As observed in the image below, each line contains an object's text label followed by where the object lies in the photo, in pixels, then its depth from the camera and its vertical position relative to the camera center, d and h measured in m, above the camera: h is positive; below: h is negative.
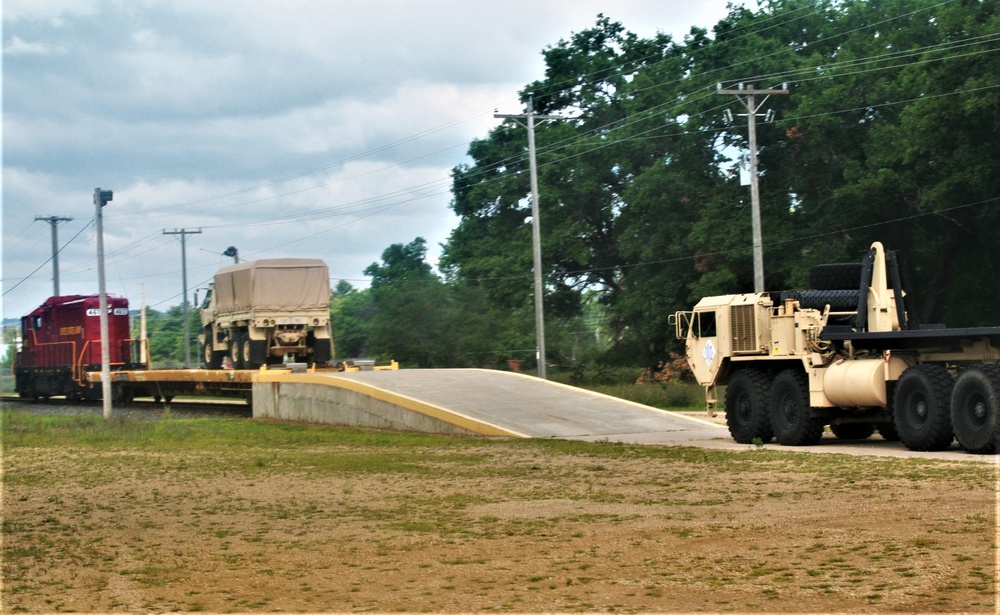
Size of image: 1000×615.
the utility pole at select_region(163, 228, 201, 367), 85.81 +7.39
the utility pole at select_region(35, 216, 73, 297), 84.00 +7.90
